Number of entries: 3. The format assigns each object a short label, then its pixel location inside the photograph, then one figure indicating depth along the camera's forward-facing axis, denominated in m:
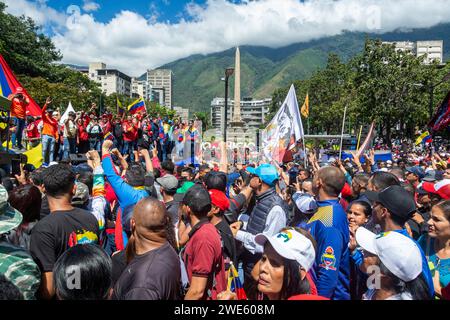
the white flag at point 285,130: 8.69
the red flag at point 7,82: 9.23
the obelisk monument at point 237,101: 55.02
